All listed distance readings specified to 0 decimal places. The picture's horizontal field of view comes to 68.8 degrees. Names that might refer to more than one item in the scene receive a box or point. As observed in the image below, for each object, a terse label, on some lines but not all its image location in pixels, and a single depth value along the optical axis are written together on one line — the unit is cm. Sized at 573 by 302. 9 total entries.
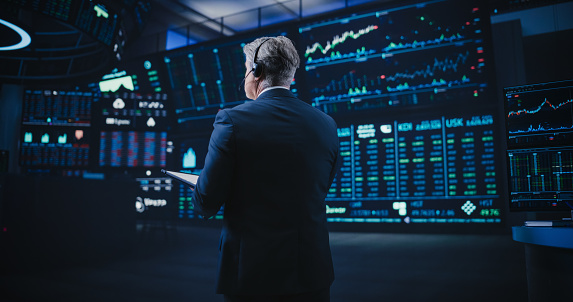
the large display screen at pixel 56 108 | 516
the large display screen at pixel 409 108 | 427
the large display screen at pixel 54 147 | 511
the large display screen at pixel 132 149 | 532
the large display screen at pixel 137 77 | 621
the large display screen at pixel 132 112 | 534
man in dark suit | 95
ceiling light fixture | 407
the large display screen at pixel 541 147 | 176
